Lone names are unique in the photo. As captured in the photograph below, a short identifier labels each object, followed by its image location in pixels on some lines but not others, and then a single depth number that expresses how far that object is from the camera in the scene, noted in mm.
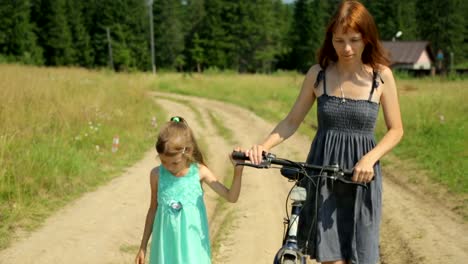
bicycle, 2582
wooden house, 51906
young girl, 3043
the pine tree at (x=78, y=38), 59688
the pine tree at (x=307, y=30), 62219
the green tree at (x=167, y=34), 65625
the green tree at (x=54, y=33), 57156
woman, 2785
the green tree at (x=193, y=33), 65562
